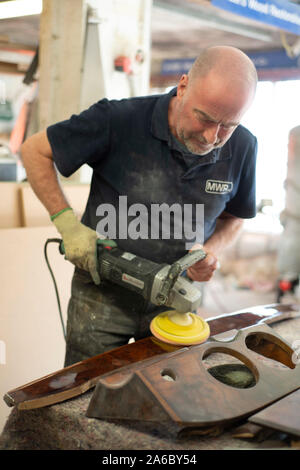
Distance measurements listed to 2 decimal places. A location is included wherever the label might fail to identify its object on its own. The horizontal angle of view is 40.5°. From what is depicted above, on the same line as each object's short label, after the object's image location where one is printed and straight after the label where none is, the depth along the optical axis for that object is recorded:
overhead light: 1.70
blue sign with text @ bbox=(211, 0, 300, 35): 3.10
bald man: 1.52
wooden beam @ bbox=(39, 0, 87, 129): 2.88
